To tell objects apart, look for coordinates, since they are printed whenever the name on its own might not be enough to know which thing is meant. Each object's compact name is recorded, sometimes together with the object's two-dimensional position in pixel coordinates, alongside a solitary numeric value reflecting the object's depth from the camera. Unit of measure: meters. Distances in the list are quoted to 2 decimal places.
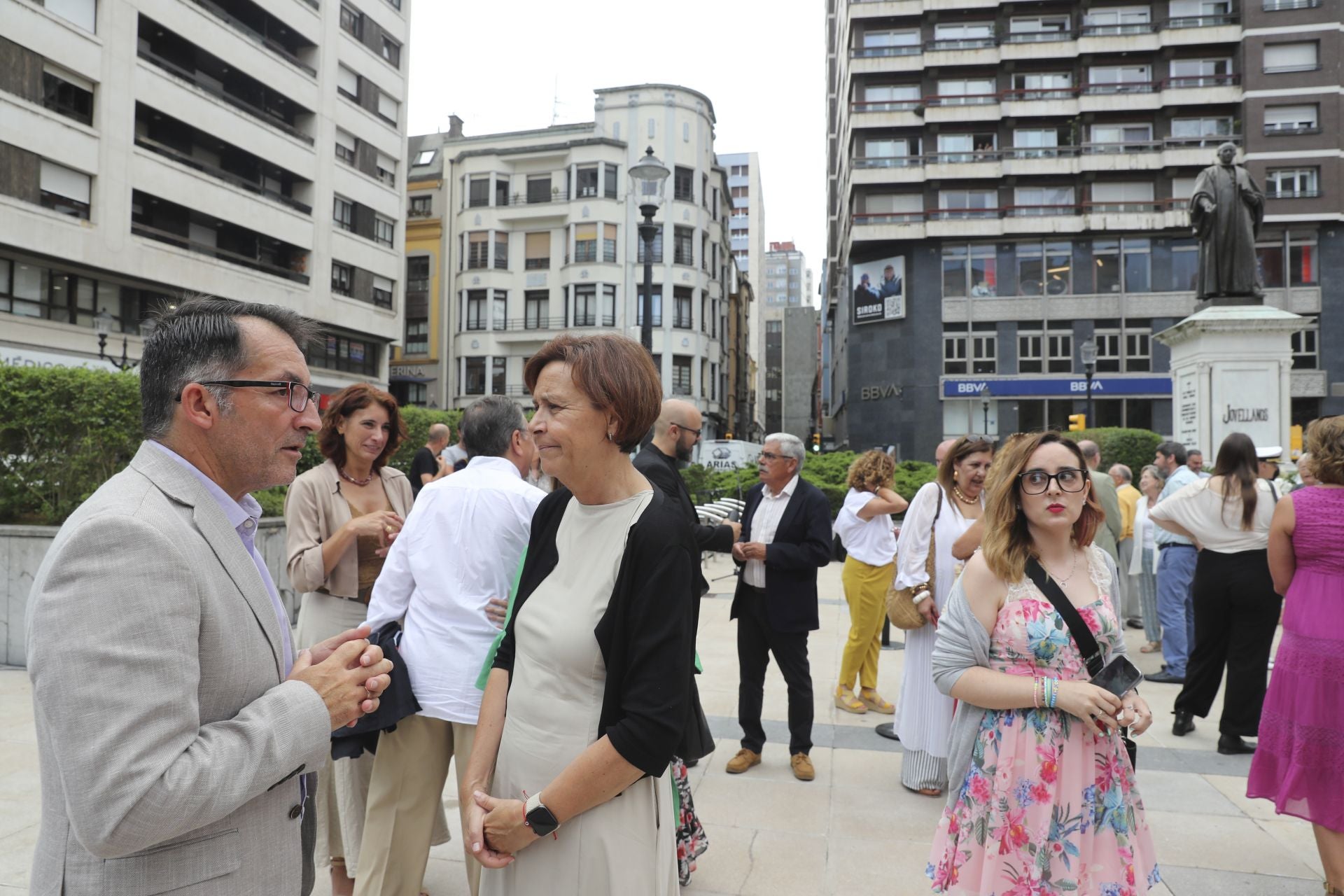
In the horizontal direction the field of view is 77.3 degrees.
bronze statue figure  14.21
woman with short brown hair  2.02
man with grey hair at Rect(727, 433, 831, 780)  5.37
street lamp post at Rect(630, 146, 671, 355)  10.73
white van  28.48
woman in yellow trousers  6.79
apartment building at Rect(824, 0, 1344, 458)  39.00
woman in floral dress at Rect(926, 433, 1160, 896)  2.64
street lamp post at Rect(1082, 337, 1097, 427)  22.77
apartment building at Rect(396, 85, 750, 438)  45.41
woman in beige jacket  3.56
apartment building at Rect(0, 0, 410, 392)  22.09
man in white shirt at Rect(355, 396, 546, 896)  3.12
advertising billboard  42.97
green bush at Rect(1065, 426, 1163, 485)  18.45
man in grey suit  1.40
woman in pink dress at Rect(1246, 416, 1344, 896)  3.76
